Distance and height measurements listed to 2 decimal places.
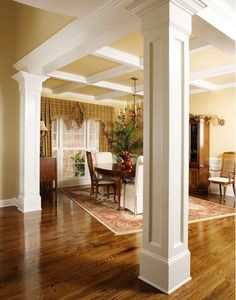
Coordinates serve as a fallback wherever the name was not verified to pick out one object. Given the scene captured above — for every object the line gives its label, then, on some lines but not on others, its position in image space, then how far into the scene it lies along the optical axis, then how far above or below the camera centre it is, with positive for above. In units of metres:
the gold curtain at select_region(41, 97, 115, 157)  6.28 +0.93
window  6.78 +0.11
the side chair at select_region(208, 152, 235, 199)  5.23 -0.54
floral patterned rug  3.51 -1.09
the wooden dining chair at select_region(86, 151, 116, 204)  4.82 -0.64
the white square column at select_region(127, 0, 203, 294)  1.96 +0.05
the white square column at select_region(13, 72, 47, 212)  4.30 +0.14
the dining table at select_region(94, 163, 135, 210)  4.29 -0.44
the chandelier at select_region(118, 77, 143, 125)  5.22 +0.79
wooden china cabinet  5.87 -0.13
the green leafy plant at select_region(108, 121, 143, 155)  7.47 +0.26
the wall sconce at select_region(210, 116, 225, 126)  5.90 +0.65
